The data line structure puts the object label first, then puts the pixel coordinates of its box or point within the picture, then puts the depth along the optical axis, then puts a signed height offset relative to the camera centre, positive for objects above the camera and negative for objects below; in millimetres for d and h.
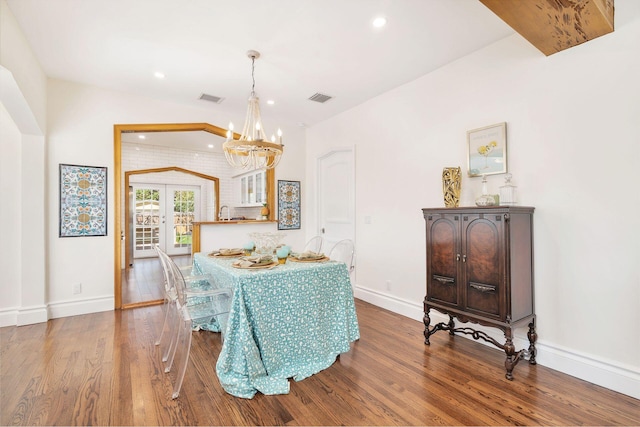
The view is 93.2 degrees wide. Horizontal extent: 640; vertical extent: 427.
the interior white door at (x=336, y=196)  4496 +280
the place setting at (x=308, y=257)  2621 -380
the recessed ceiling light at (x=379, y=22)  2398 +1548
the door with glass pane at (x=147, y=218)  7410 -47
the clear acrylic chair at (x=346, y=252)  3445 -447
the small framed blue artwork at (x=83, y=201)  3596 +197
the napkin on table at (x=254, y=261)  2373 -377
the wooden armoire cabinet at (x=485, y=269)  2264 -464
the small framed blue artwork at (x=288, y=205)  5090 +163
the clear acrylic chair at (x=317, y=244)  3853 -389
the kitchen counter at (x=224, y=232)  4469 -257
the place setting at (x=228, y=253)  2990 -382
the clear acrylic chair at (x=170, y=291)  2390 -666
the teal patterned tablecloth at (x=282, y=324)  2055 -822
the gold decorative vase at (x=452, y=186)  2874 +253
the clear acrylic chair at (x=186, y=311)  2102 -731
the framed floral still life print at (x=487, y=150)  2684 +573
